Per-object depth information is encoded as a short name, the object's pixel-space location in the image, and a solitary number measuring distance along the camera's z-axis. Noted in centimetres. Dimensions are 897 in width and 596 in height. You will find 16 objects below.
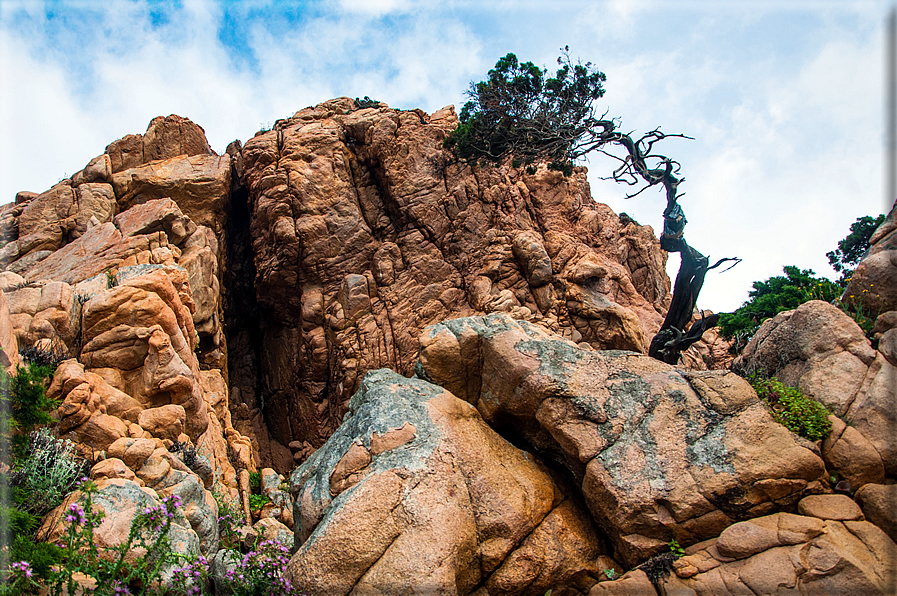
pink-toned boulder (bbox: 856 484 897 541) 734
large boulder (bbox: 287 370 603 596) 757
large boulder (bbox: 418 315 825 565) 830
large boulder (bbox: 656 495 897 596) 690
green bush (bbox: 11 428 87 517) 738
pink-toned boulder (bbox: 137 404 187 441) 1042
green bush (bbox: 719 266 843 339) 2123
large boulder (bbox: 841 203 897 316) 980
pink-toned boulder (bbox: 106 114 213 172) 2222
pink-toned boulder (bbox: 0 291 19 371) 824
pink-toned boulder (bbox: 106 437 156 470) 916
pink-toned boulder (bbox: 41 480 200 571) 725
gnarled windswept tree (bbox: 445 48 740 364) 1593
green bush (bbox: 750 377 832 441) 846
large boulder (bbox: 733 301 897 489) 798
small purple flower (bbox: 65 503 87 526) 637
